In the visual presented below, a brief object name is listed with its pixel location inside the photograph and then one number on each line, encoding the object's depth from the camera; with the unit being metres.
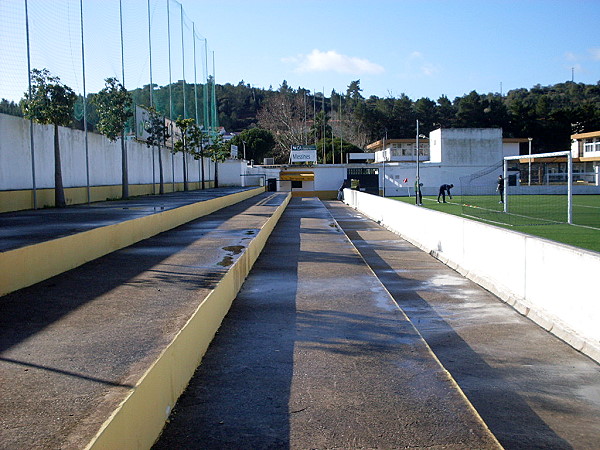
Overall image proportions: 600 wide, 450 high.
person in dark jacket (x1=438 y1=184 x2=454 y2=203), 47.00
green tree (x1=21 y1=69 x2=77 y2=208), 24.39
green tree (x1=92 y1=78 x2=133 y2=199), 32.31
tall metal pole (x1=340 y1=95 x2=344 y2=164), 102.75
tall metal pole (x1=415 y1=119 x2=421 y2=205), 40.50
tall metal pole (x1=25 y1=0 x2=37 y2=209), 23.33
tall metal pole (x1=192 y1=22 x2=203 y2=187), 57.20
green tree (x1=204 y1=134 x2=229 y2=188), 62.89
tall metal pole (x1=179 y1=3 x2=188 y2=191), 51.94
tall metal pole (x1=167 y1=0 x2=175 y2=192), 46.88
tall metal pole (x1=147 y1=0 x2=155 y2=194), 41.16
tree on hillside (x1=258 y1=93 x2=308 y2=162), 118.50
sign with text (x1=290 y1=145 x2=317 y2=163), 78.00
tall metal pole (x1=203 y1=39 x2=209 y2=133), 63.19
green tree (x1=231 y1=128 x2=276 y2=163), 111.38
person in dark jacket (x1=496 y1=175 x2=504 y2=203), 43.81
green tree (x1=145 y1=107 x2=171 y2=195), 42.25
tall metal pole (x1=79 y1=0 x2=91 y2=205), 28.78
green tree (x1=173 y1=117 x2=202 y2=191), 51.28
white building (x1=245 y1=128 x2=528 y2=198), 71.50
